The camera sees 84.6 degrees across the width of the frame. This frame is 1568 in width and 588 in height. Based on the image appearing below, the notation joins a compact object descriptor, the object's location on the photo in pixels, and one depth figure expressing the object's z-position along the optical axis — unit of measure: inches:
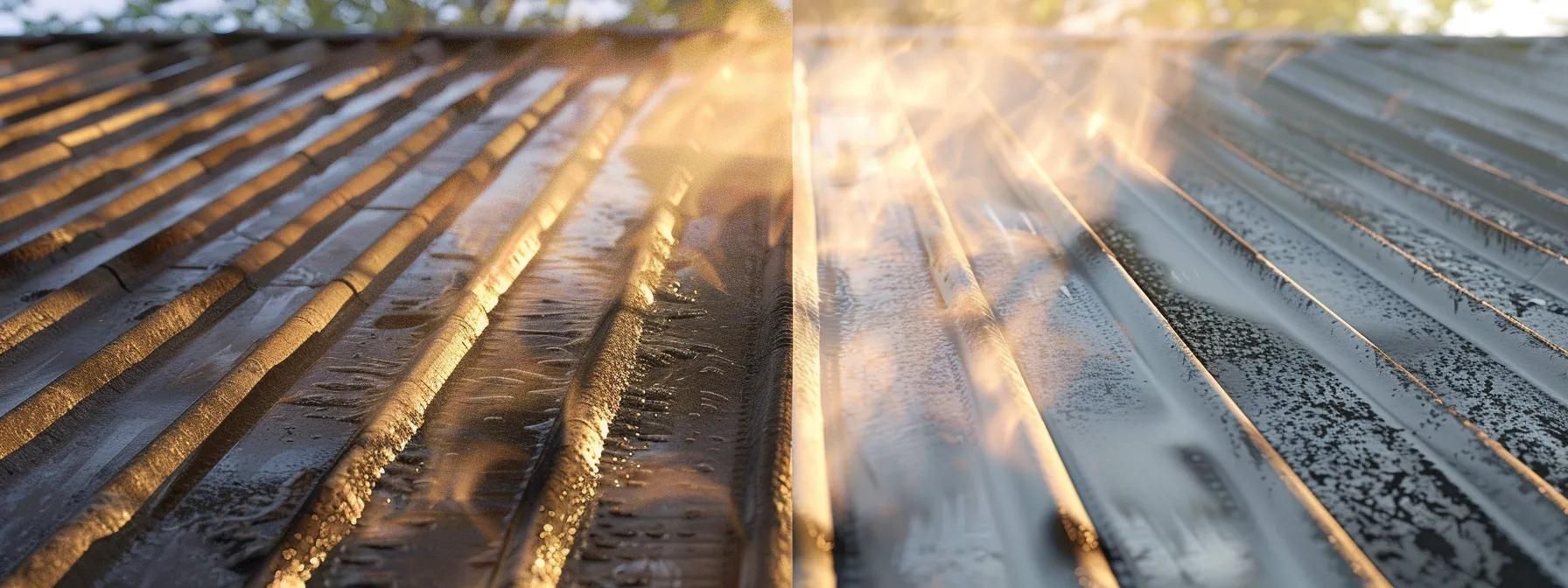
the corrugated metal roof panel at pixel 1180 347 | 50.3
